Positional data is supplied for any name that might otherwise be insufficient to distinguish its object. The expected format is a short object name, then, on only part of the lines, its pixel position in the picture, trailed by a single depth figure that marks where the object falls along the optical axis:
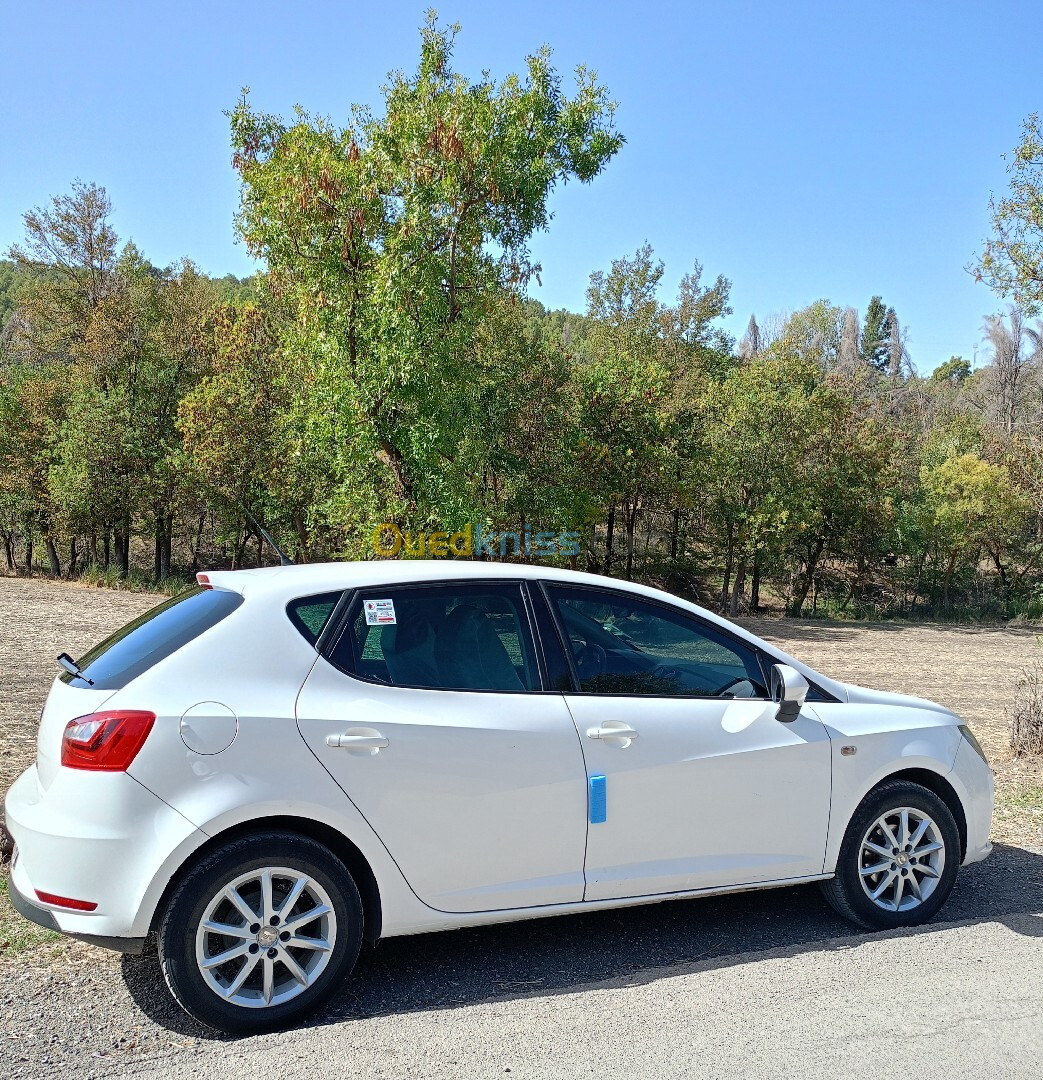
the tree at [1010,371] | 49.56
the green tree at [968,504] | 34.31
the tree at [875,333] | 109.50
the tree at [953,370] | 105.44
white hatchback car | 3.56
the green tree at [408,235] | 15.98
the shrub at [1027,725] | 8.39
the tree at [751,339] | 87.38
